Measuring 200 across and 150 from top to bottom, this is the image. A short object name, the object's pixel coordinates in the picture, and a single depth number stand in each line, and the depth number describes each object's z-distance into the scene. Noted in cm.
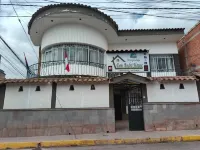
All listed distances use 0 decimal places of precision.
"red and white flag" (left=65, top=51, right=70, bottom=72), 1144
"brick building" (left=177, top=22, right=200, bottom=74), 1317
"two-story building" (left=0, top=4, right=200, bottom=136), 916
